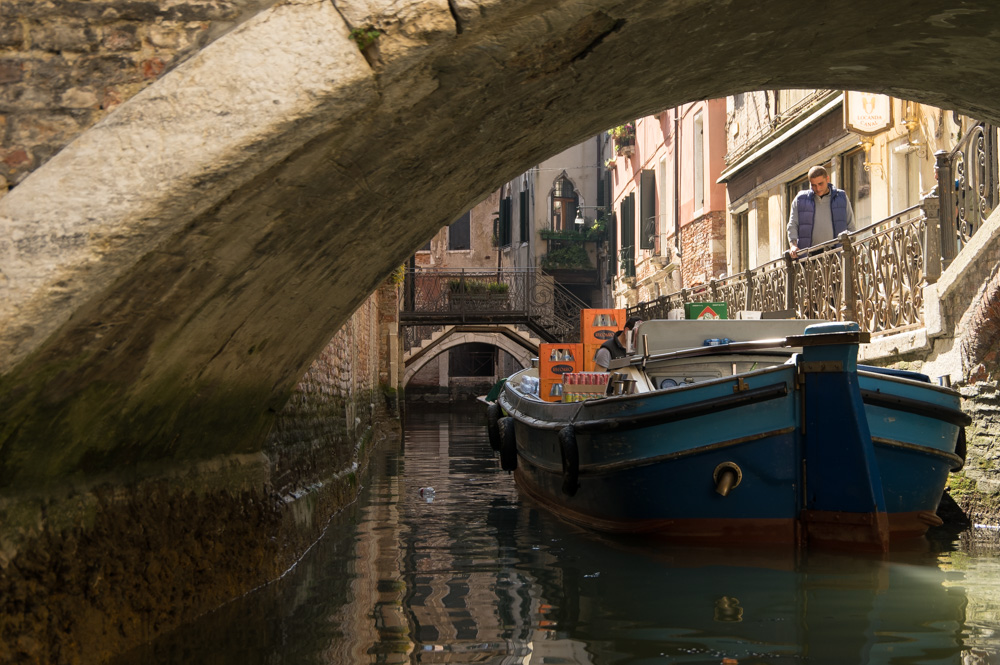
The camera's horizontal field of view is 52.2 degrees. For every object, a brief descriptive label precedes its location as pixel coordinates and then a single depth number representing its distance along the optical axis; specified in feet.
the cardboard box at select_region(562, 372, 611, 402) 28.89
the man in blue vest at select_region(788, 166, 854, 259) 33.53
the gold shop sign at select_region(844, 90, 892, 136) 36.22
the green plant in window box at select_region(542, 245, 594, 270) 112.27
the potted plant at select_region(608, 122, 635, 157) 86.73
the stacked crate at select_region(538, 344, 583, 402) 36.73
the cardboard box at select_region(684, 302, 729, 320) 32.06
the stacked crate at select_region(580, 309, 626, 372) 35.76
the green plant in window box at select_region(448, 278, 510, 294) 87.10
